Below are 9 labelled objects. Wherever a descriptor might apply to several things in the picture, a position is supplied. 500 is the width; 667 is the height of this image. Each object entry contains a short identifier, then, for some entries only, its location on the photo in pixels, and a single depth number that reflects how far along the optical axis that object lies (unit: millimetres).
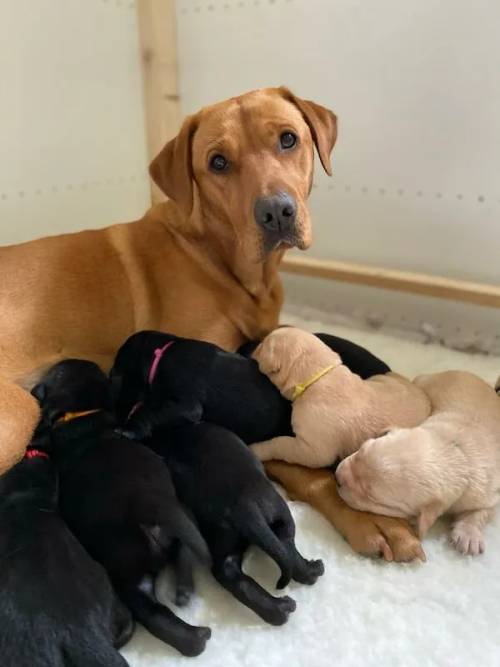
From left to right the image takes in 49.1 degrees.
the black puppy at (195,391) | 524
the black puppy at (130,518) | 399
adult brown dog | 552
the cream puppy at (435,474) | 460
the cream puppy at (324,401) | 512
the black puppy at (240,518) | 415
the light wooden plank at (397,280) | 720
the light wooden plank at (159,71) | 831
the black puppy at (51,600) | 345
